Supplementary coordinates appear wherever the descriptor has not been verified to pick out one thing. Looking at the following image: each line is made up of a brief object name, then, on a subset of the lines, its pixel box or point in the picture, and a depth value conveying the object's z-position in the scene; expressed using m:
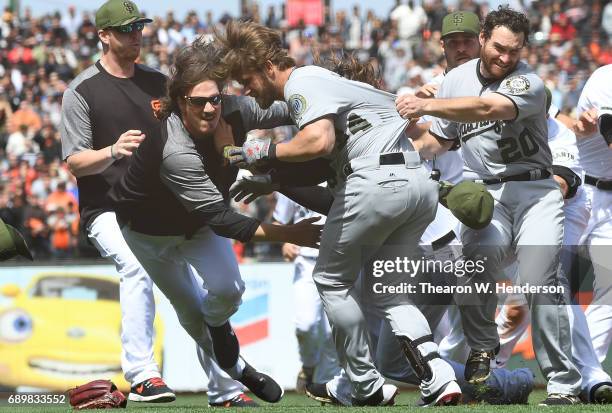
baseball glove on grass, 14.48
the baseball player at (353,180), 13.16
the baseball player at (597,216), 15.40
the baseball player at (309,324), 21.14
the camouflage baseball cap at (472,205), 13.70
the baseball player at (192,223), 14.30
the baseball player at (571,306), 14.77
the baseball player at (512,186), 13.78
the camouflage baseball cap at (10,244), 14.20
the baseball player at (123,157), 15.70
